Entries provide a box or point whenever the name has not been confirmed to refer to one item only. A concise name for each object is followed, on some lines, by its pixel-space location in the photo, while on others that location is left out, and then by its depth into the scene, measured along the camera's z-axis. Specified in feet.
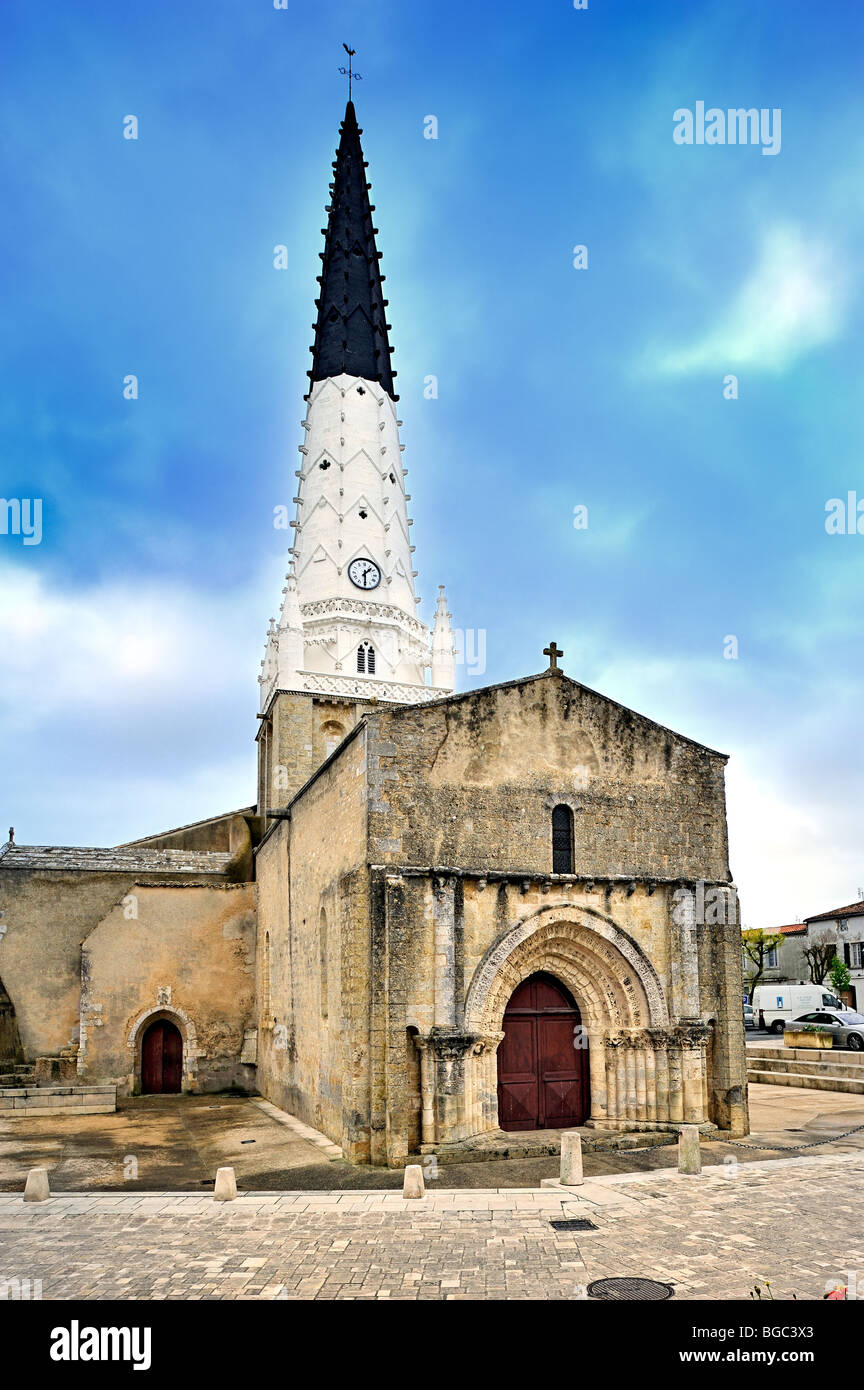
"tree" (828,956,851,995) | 156.97
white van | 130.00
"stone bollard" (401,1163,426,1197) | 41.22
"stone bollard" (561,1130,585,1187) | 43.42
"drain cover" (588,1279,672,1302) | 28.43
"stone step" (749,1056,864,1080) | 82.81
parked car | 101.80
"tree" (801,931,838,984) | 167.84
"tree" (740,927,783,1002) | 181.78
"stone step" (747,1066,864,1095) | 77.10
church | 50.29
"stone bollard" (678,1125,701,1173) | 45.60
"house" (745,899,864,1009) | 160.56
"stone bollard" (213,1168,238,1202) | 41.81
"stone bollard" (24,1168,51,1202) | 42.83
